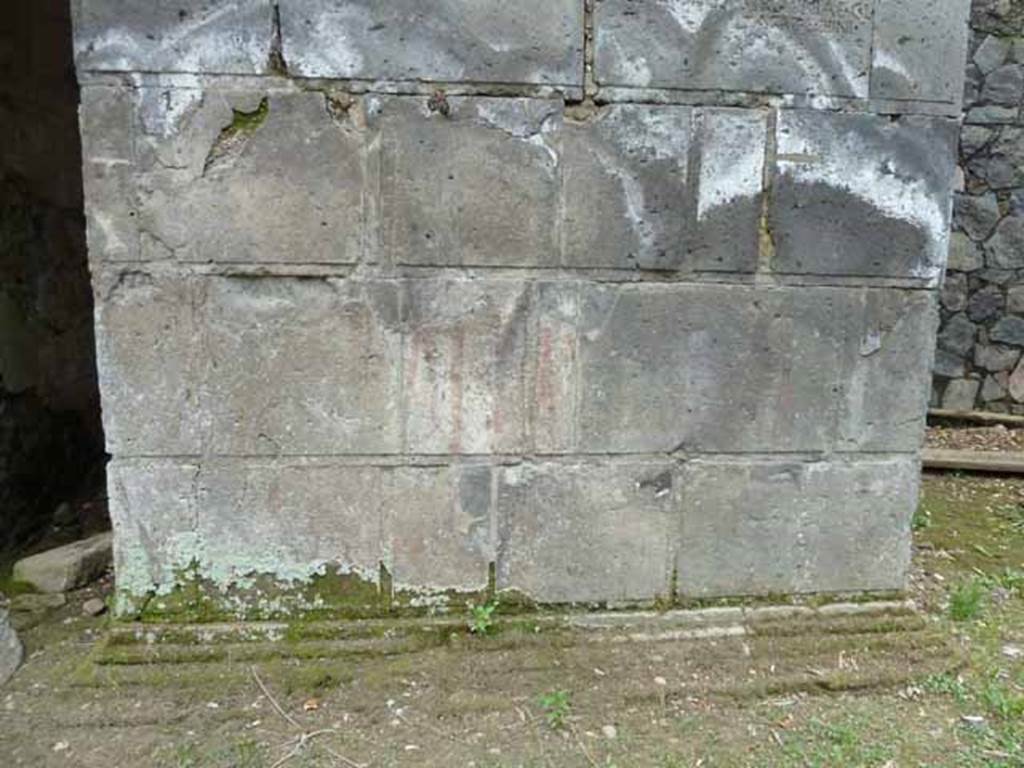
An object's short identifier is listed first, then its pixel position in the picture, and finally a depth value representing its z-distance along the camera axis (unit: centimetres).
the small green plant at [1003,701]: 234
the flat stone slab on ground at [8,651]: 238
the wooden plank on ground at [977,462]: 501
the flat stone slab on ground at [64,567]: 283
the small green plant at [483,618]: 250
